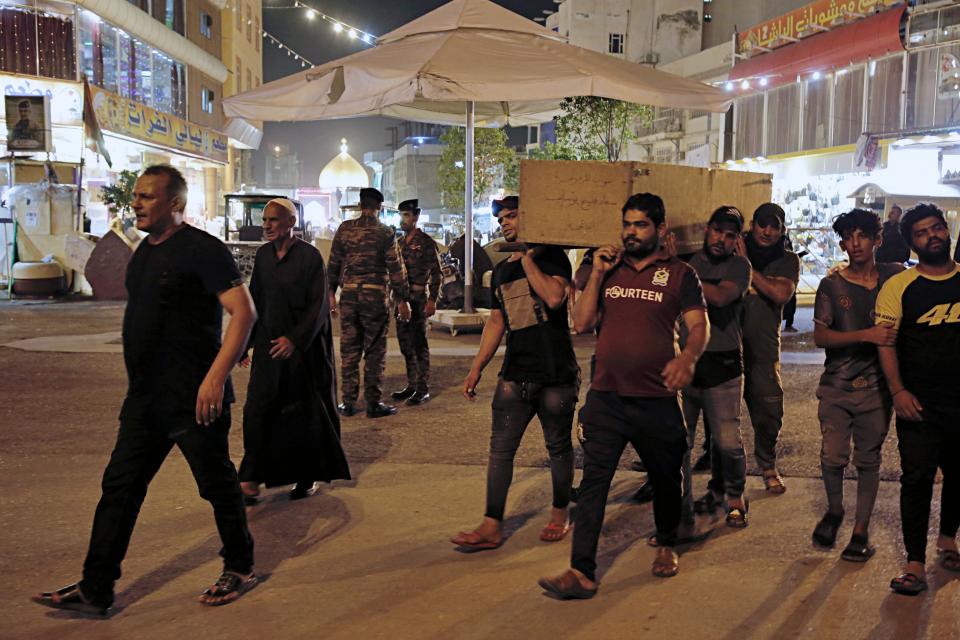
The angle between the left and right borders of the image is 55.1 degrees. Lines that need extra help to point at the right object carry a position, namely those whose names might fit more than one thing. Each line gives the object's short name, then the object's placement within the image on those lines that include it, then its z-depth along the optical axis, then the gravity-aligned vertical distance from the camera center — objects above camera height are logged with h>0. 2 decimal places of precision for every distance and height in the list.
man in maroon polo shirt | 3.96 -0.53
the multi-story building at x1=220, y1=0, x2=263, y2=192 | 40.16 +8.50
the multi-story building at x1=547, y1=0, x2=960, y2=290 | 22.09 +3.99
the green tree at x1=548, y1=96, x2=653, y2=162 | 27.30 +3.66
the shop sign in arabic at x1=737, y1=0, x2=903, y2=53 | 26.50 +6.92
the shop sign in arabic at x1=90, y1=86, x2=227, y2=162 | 23.70 +3.29
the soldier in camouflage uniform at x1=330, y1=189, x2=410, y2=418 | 7.61 -0.46
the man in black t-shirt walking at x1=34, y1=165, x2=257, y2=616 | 3.84 -0.57
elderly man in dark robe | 5.36 -0.85
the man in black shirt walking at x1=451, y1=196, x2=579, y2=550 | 4.63 -0.69
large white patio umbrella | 8.61 +1.57
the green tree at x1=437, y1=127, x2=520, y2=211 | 46.84 +3.73
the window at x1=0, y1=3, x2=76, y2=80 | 21.33 +4.47
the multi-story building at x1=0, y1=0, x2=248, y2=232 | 21.94 +4.40
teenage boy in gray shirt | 4.49 -0.65
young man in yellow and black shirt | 4.08 -0.57
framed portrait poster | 18.44 +2.22
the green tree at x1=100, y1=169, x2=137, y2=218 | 20.80 +0.82
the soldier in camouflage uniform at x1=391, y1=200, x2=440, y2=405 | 8.41 -0.57
